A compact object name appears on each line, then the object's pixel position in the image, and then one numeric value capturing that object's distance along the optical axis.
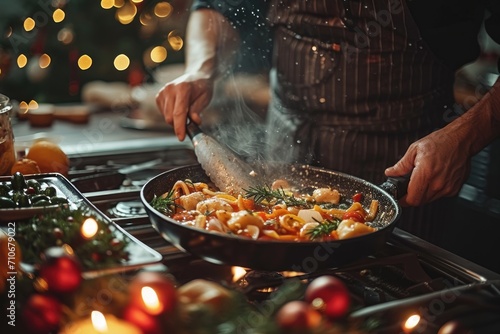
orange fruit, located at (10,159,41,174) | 1.67
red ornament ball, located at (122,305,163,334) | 0.91
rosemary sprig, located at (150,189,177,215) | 1.51
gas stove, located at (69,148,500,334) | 1.07
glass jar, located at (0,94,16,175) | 1.68
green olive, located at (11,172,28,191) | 1.46
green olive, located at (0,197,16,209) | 1.34
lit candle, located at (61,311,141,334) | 0.90
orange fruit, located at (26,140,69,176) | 1.81
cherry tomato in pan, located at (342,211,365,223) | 1.51
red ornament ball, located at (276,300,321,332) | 0.88
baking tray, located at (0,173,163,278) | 1.08
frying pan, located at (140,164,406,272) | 1.17
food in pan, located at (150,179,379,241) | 1.35
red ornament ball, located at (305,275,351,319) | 0.98
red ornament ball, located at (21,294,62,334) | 0.95
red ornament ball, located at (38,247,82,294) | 0.98
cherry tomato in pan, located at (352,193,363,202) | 1.67
